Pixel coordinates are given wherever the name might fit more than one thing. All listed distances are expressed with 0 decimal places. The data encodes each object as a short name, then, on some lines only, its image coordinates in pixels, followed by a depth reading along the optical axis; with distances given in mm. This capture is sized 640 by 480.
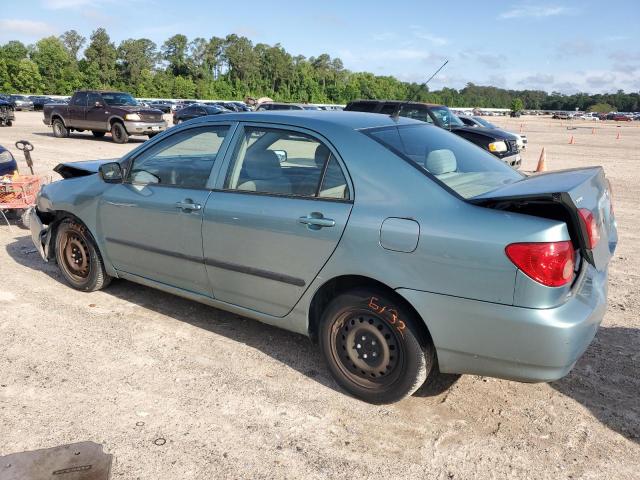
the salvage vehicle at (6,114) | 27734
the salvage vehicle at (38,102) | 51656
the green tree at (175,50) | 116812
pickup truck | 19469
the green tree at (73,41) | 118812
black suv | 13195
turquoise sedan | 2621
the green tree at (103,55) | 94500
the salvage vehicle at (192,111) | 31219
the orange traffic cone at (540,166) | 13902
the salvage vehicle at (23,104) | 50469
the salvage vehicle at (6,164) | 7594
